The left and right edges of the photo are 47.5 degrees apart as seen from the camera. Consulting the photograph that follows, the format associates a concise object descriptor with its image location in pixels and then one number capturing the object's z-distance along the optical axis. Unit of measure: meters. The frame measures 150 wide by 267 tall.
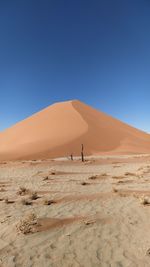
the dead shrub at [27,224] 4.03
